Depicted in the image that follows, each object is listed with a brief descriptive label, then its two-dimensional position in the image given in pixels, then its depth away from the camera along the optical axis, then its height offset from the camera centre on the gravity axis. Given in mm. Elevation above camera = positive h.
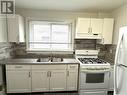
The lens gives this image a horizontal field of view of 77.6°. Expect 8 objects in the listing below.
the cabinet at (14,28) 1772 +344
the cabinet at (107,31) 2009 +342
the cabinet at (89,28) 2008 +411
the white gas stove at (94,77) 1765 -749
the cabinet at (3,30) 1657 +289
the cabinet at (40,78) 1781 -805
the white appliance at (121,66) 1077 -302
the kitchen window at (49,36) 2208 +212
